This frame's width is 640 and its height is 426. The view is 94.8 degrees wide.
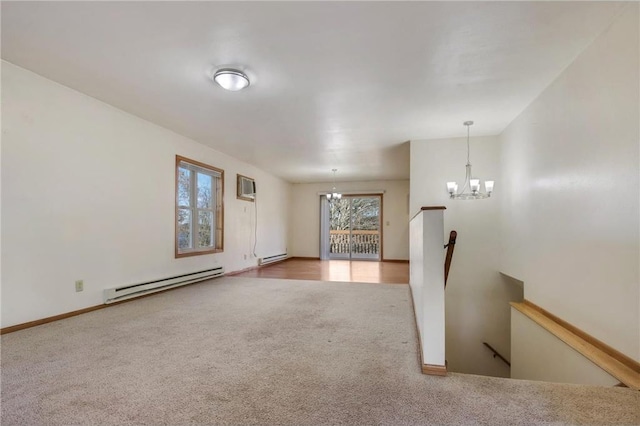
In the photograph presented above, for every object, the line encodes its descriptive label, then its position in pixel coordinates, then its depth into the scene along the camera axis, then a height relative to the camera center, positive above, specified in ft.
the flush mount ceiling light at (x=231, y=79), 8.79 +4.23
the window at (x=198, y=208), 15.92 +0.47
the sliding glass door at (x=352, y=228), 30.35 -1.23
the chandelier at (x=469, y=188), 13.62 +1.36
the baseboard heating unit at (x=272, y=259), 24.31 -3.77
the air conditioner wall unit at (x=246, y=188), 20.84 +2.05
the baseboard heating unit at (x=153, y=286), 11.60 -3.21
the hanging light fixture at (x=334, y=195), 27.20 +1.97
